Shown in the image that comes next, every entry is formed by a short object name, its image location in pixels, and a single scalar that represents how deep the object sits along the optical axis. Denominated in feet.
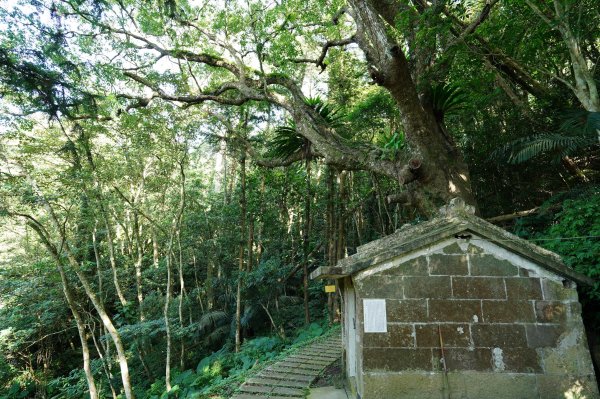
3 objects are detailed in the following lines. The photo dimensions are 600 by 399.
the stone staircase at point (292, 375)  19.03
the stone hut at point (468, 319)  13.62
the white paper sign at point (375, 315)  14.19
